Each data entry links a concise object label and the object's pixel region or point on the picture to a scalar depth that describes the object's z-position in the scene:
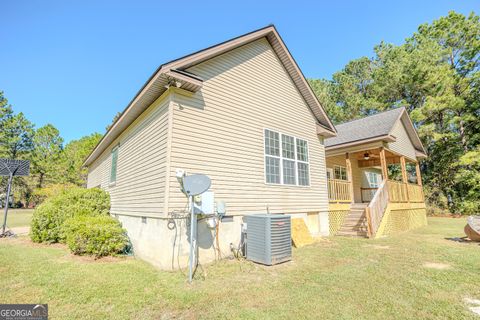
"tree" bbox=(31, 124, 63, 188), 36.69
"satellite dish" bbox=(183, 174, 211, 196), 4.81
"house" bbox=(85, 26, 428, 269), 5.78
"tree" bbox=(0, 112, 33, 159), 34.78
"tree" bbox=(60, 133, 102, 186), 33.25
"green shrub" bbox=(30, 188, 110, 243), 8.79
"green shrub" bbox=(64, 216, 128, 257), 6.46
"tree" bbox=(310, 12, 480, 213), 20.61
